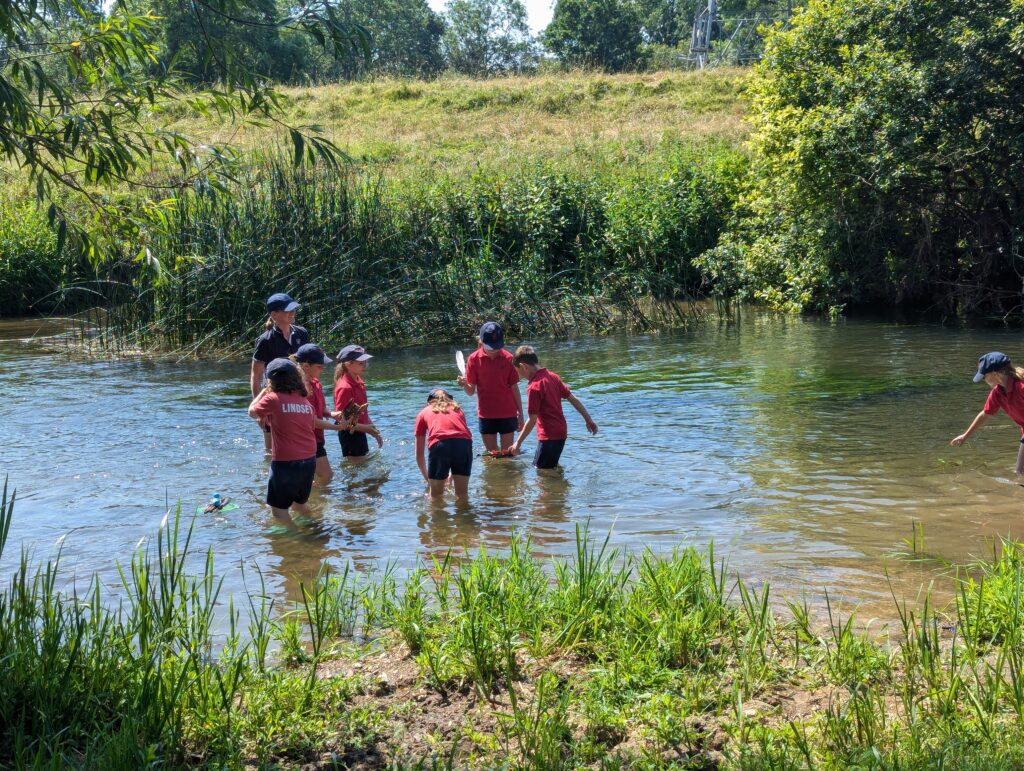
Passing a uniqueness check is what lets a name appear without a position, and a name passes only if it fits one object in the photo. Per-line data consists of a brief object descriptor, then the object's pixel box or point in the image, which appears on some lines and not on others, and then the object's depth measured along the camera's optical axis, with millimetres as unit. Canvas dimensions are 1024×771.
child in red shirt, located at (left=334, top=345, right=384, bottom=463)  9523
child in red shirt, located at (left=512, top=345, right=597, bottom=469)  9539
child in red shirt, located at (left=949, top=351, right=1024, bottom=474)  8602
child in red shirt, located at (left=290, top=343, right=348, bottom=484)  8766
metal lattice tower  58844
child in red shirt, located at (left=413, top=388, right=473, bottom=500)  8492
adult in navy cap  9742
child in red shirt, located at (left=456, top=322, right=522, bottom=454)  10188
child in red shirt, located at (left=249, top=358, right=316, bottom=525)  7680
